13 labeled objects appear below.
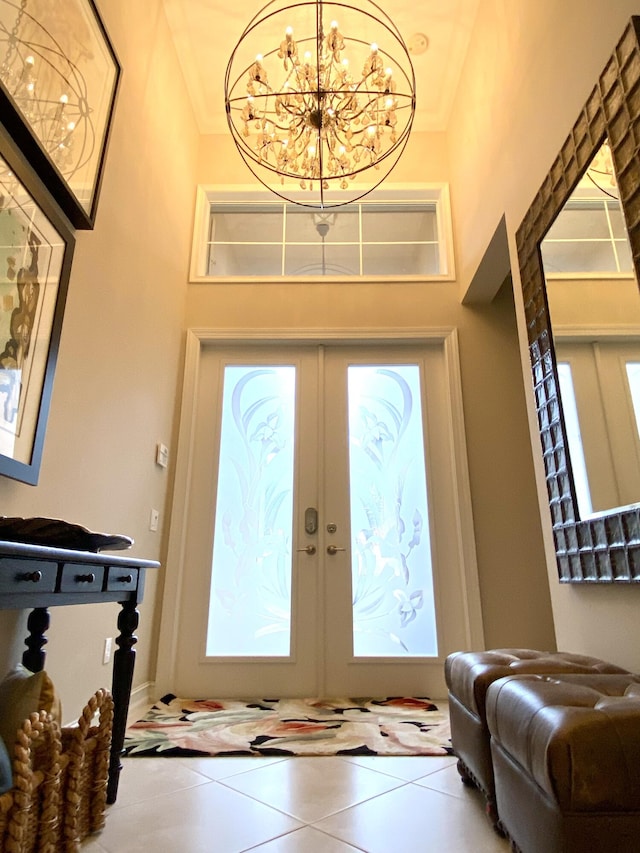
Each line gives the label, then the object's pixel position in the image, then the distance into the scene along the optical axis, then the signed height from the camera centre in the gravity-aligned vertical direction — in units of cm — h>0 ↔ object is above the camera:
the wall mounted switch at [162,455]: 306 +72
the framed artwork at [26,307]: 150 +84
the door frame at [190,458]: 301 +76
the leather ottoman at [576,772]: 87 -36
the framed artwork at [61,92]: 153 +166
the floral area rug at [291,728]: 206 -72
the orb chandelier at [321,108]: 251 +239
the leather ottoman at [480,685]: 144 -35
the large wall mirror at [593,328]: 158 +89
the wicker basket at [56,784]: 106 -50
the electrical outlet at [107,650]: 222 -35
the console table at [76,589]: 108 -4
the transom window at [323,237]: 387 +262
